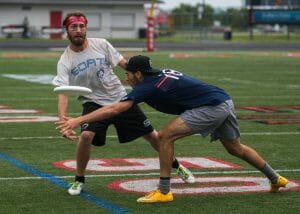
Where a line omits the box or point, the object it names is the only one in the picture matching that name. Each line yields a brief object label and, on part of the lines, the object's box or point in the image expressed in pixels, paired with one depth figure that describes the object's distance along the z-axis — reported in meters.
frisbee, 7.46
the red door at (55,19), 69.50
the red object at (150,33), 41.03
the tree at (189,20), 74.06
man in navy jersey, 7.95
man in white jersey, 8.62
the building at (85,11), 67.38
